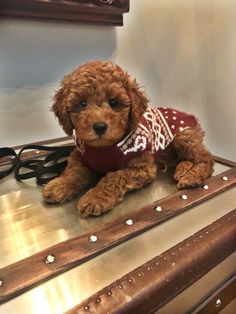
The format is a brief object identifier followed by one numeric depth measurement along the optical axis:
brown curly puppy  0.47
